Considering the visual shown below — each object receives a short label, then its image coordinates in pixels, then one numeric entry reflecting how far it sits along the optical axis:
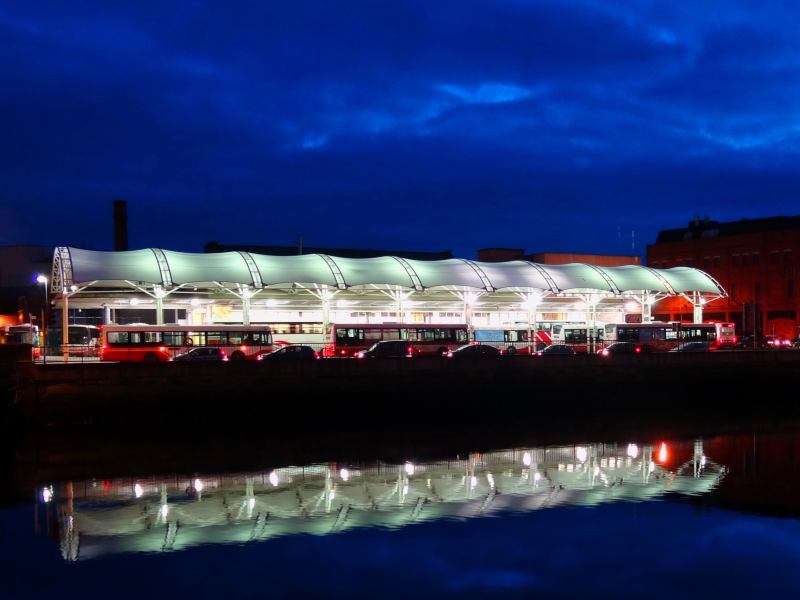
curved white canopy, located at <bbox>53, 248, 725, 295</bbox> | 53.72
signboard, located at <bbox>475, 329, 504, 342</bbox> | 64.73
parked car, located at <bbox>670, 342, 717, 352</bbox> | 56.92
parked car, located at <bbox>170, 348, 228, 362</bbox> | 47.12
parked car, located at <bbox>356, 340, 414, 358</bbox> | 50.44
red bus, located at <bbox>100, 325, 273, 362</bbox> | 49.09
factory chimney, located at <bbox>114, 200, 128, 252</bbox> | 78.57
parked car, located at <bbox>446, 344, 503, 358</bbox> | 48.96
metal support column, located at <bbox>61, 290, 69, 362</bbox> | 51.26
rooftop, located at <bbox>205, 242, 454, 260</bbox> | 97.62
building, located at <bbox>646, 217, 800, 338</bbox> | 86.88
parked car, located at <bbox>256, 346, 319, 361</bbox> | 45.53
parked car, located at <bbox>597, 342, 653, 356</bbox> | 52.91
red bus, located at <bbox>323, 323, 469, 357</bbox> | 55.97
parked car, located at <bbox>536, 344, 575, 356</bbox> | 50.62
